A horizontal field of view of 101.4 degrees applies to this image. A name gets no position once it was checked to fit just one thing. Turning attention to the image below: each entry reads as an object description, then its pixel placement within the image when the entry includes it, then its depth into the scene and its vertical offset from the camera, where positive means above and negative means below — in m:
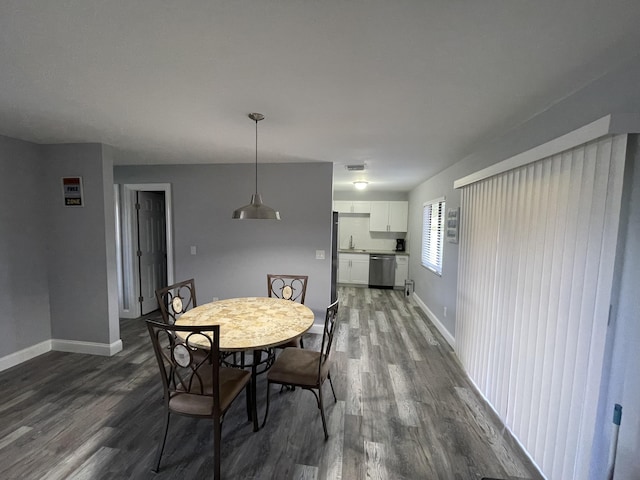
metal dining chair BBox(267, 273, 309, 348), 2.83 -0.85
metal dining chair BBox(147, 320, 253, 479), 1.54 -1.10
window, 4.09 -0.12
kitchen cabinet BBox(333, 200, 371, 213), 6.54 +0.45
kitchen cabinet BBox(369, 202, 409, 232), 6.43 +0.24
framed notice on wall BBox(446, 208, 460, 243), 3.21 +0.04
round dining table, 1.80 -0.82
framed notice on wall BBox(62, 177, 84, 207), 2.95 +0.29
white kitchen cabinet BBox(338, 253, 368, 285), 6.44 -1.07
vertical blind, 1.29 -0.41
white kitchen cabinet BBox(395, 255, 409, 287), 6.29 -1.04
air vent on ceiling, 3.68 +0.82
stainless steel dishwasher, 6.29 -1.06
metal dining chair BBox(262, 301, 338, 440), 1.91 -1.12
